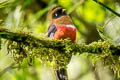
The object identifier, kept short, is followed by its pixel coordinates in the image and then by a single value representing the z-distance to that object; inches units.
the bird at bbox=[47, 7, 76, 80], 232.4
